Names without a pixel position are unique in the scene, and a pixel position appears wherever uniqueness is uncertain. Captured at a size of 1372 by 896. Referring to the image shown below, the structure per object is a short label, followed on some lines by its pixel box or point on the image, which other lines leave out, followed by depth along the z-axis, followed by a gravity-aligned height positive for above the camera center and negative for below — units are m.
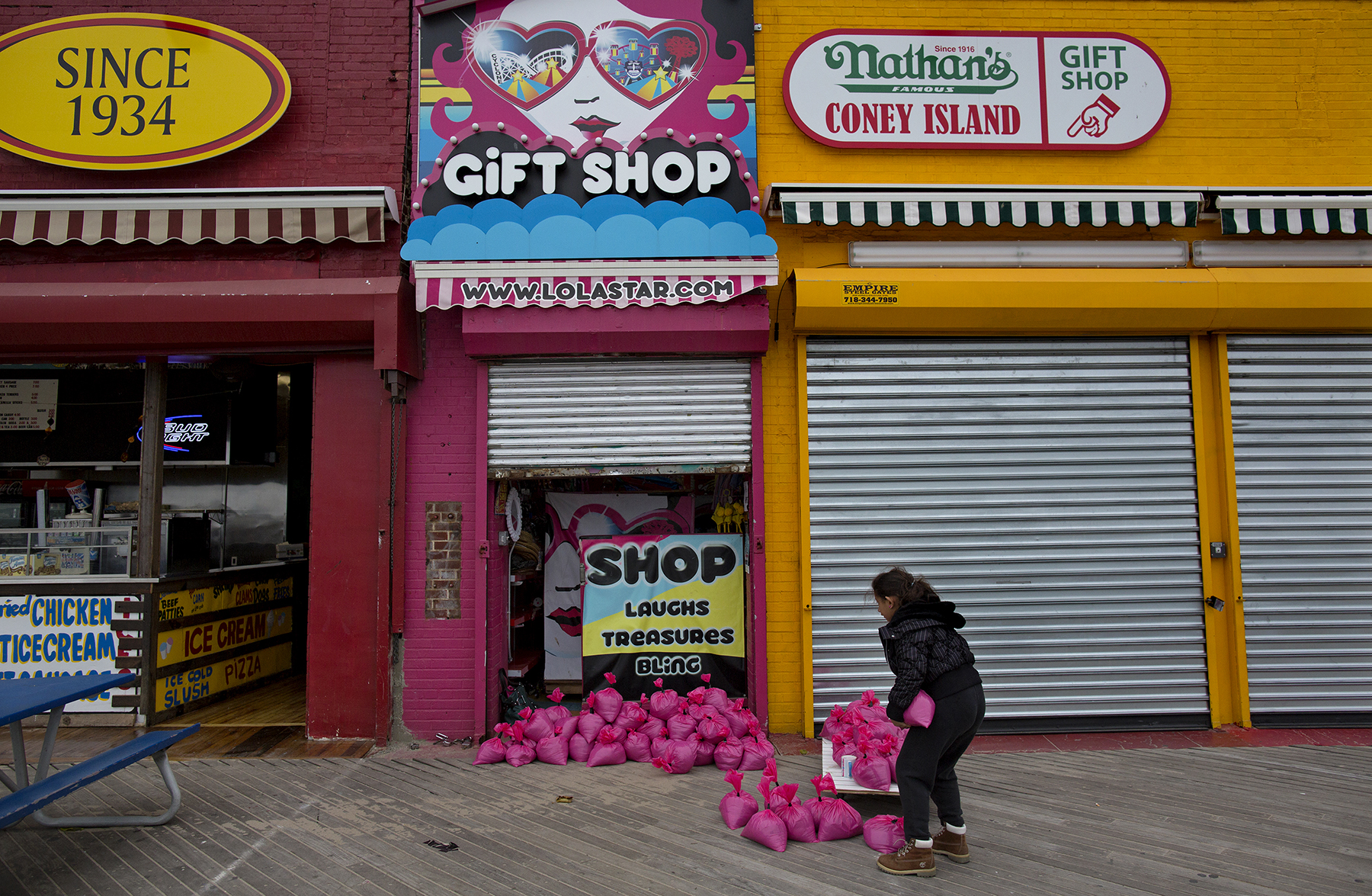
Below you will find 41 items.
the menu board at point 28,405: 7.69 +1.00
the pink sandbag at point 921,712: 3.71 -1.06
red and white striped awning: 5.92 +2.23
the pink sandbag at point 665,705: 5.72 -1.56
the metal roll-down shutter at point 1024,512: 6.02 -0.14
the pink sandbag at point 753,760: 5.21 -1.80
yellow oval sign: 6.12 +3.33
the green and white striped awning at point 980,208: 5.94 +2.24
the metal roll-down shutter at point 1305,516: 6.07 -0.20
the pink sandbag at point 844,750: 4.74 -1.59
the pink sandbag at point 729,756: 5.23 -1.78
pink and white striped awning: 5.77 +1.65
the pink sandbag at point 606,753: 5.36 -1.79
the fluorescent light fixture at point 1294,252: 6.27 +1.97
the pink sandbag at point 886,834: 4.03 -1.80
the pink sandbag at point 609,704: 5.72 -1.56
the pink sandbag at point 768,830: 4.03 -1.78
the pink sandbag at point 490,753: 5.41 -1.80
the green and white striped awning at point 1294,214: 6.05 +2.21
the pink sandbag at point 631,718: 5.61 -1.63
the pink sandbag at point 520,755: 5.38 -1.81
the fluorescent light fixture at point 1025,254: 6.20 +1.96
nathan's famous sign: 6.35 +3.38
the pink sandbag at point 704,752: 5.32 -1.78
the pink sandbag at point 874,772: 4.41 -1.61
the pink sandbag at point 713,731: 5.36 -1.64
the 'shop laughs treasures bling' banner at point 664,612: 6.19 -0.95
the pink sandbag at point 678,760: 5.15 -1.78
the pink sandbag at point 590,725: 5.61 -1.68
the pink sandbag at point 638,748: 5.44 -1.79
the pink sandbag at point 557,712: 5.73 -1.62
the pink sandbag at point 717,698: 5.79 -1.54
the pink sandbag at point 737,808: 4.29 -1.76
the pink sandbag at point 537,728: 5.60 -1.69
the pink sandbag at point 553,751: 5.42 -1.80
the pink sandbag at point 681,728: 5.47 -1.66
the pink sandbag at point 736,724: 5.56 -1.66
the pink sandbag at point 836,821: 4.14 -1.77
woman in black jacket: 3.75 -1.03
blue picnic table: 3.61 -1.36
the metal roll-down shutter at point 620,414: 6.07 +0.67
